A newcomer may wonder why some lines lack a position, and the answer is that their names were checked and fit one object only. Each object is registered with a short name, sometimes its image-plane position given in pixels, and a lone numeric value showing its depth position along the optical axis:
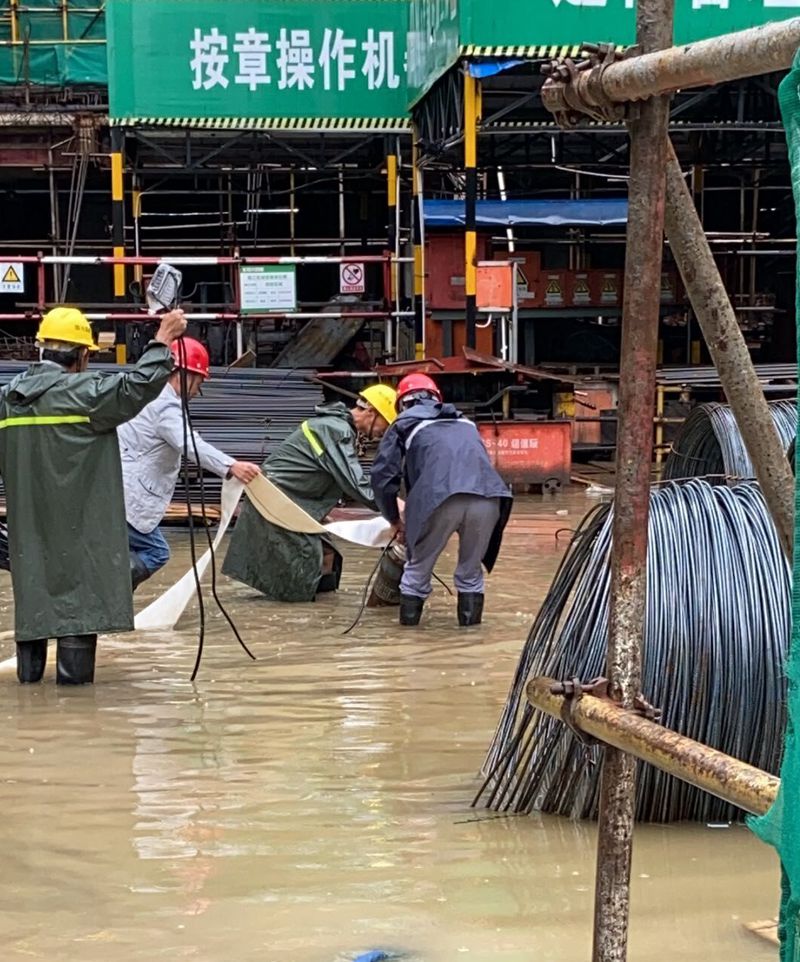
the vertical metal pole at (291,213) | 21.65
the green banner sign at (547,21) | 14.50
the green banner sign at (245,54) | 17.77
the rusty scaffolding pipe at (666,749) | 2.92
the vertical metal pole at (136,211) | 20.61
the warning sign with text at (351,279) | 17.56
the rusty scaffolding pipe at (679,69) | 2.82
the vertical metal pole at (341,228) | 21.45
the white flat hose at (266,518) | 9.12
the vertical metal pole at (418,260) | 17.72
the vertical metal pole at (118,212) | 17.67
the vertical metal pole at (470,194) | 15.12
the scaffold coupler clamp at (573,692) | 3.65
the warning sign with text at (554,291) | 19.88
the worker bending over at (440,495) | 8.88
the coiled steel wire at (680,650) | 5.22
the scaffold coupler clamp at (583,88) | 3.58
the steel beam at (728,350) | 3.42
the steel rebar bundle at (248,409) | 13.95
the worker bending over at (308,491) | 9.85
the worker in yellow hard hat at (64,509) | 7.37
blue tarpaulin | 19.05
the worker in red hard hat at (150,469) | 8.58
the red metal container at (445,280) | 18.33
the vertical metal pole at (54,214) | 21.16
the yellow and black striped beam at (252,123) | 17.92
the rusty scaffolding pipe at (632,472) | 3.53
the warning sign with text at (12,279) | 15.88
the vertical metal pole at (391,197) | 18.62
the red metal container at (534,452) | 14.86
